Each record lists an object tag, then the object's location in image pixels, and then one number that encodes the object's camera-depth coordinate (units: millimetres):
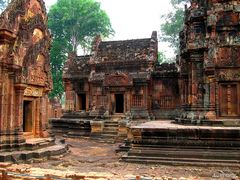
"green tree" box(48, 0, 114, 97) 37531
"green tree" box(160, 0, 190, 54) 38700
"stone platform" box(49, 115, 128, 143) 17922
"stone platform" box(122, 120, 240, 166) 9008
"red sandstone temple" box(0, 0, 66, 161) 9922
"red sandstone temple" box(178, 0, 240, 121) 11062
